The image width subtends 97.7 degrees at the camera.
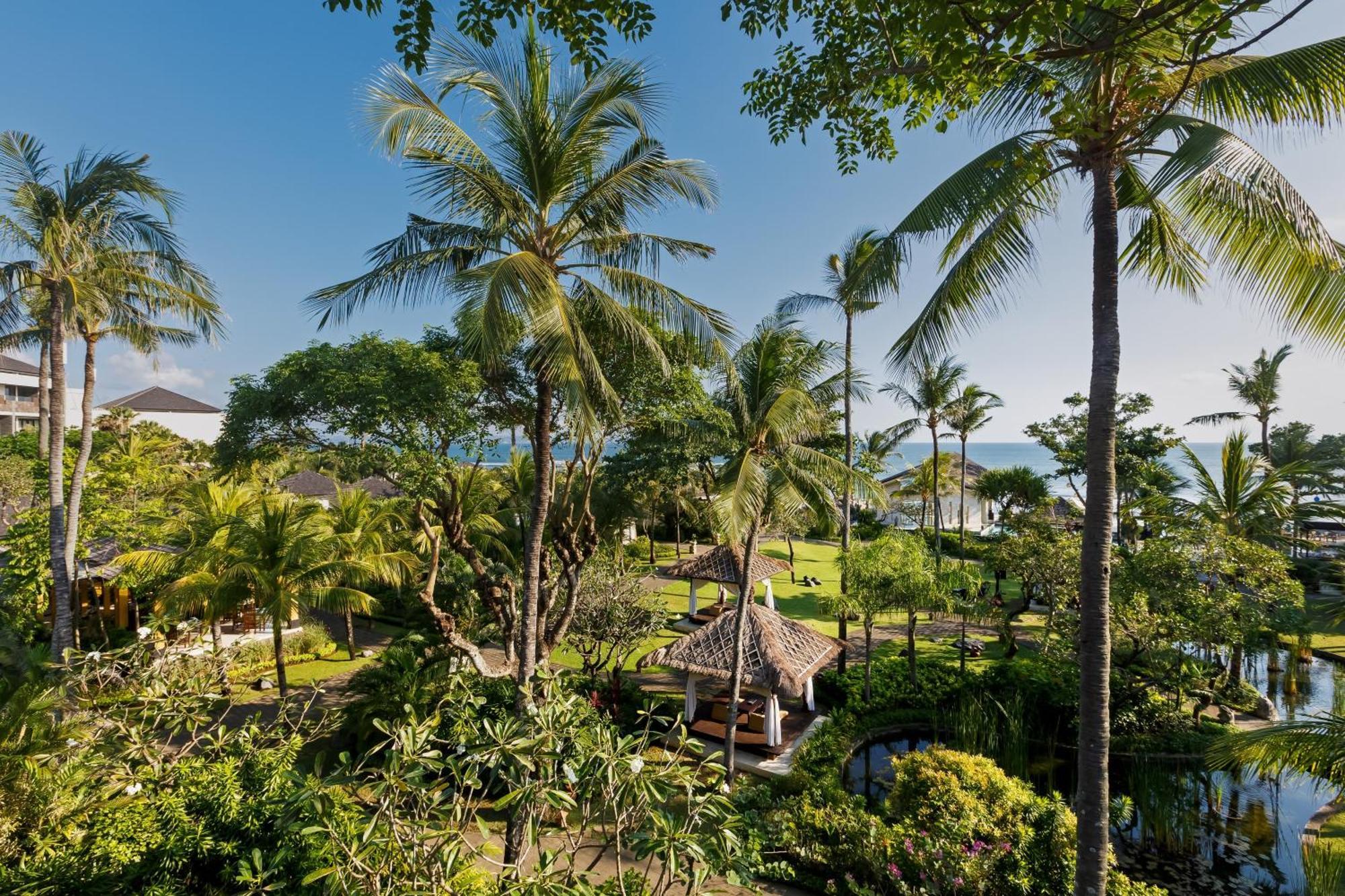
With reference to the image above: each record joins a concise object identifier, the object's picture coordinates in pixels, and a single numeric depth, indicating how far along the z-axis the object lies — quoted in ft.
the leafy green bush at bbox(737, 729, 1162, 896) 22.43
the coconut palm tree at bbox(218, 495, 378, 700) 39.37
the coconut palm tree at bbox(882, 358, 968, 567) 79.61
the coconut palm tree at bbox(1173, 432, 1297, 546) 48.16
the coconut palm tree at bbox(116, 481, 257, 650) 39.11
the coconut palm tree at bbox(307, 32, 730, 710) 24.71
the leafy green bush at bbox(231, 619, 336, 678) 47.73
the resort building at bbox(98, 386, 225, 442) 156.97
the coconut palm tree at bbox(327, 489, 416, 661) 45.35
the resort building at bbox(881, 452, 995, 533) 122.18
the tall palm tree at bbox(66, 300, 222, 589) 37.32
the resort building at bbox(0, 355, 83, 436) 137.28
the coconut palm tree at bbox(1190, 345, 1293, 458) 94.27
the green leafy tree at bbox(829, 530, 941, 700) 41.39
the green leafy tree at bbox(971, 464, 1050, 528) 98.48
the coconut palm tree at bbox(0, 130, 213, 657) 34.42
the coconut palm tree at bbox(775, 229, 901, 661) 49.47
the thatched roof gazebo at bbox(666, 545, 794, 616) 58.65
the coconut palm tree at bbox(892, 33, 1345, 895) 15.69
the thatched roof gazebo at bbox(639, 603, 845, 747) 37.09
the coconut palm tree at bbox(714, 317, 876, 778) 34.27
